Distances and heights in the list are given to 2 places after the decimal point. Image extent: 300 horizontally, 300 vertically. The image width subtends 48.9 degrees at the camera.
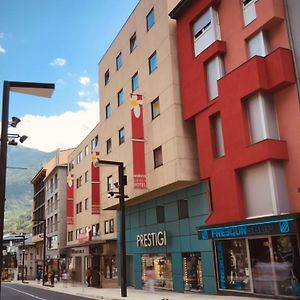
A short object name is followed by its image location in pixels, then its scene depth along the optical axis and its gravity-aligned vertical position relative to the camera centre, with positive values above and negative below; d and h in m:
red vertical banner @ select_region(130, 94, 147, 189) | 21.78 +6.32
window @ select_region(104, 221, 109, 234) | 33.99 +1.37
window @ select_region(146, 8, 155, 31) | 23.29 +15.11
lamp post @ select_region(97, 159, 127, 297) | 19.76 +1.34
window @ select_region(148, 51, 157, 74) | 22.63 +11.87
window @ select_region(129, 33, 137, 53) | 25.87 +15.09
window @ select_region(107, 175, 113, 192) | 28.03 +4.71
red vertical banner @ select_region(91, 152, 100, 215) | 31.09 +4.75
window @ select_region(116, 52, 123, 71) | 27.82 +14.69
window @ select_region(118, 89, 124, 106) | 27.05 +11.39
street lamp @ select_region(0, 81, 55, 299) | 7.77 +3.82
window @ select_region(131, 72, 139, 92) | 24.88 +11.66
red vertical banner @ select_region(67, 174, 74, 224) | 43.88 +5.67
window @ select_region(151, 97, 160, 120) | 21.82 +8.41
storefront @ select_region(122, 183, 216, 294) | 18.92 -0.37
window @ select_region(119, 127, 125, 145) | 26.12 +8.07
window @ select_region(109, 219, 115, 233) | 32.54 +1.41
